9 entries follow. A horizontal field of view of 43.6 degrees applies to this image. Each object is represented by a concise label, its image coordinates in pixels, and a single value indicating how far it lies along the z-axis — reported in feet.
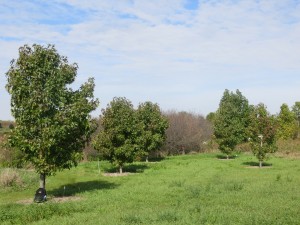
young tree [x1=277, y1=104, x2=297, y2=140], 201.36
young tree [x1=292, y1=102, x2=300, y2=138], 240.12
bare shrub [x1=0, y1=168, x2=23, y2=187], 80.59
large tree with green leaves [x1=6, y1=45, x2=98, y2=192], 57.88
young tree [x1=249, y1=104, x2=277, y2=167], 107.34
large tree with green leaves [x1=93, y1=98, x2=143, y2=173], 98.32
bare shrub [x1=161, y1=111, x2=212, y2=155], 185.26
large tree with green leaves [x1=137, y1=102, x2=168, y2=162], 138.41
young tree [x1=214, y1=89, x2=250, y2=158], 134.92
